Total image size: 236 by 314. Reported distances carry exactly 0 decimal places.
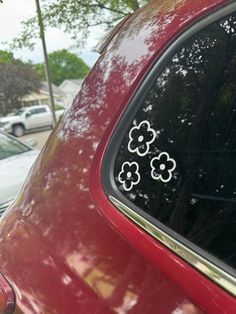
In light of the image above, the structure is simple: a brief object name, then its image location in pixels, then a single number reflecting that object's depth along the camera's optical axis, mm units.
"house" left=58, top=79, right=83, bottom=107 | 39504
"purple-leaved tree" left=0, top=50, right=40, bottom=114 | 23689
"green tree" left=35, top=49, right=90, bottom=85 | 51199
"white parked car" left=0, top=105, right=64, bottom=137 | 17259
